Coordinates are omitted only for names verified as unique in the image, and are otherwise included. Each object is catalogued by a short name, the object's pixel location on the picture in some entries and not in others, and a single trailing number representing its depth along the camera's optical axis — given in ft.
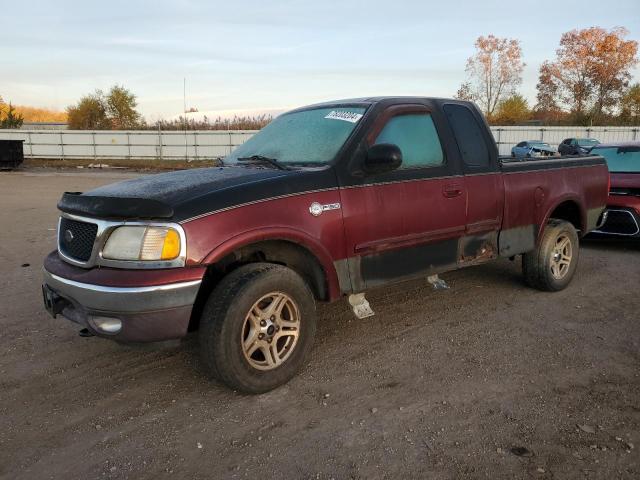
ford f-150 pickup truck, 10.18
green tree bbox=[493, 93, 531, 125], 195.00
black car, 78.06
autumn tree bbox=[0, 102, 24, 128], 139.44
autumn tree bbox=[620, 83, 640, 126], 165.58
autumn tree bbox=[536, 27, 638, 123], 167.43
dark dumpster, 87.40
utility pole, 114.41
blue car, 93.54
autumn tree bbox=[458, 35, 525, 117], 186.80
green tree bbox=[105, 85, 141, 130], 190.08
